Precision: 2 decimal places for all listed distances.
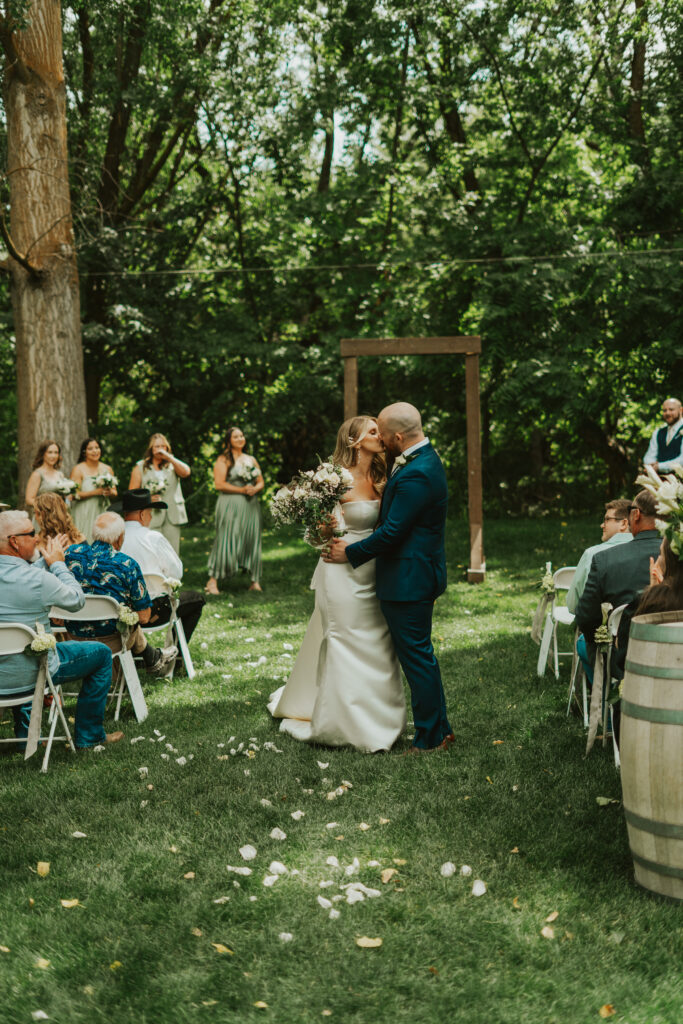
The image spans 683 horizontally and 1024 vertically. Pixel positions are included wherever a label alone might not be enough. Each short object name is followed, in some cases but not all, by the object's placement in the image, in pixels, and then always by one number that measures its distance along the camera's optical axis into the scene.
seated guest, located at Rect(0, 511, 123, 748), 5.33
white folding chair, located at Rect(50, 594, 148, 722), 6.15
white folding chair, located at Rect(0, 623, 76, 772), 5.17
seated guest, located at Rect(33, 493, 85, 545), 6.76
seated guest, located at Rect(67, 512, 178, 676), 6.32
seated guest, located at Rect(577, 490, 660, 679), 5.33
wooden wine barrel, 3.54
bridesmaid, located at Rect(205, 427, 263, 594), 11.37
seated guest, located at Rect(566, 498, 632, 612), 5.93
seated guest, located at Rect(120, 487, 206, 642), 7.46
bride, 5.70
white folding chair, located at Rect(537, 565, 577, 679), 7.13
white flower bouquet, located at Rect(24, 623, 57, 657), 5.16
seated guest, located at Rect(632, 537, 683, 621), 3.90
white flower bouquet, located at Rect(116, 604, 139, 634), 6.14
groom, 5.46
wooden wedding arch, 11.51
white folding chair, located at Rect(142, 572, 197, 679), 7.34
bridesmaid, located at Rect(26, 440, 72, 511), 9.98
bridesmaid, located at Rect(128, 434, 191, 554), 10.93
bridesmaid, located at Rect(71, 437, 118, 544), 10.70
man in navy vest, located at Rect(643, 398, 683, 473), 10.69
